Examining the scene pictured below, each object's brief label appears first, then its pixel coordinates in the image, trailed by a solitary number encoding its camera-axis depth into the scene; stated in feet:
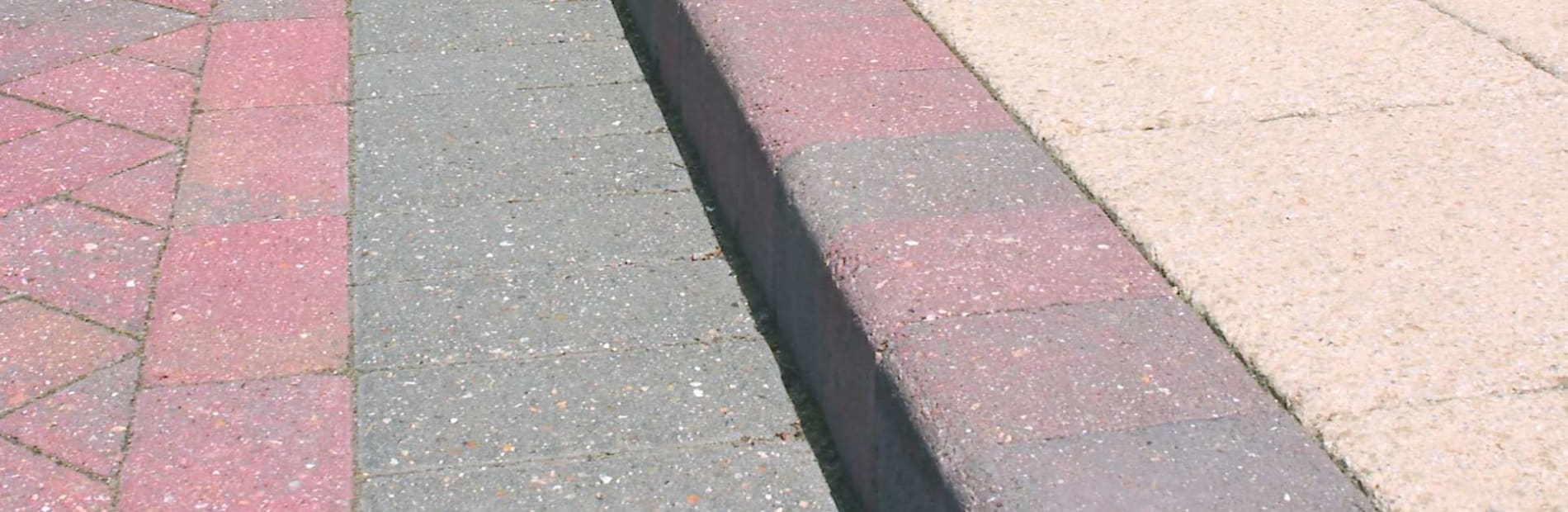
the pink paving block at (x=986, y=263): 6.75
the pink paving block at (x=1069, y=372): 5.95
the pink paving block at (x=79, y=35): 12.07
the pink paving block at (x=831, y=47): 9.28
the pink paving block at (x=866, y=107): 8.45
